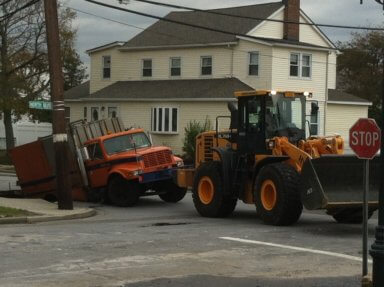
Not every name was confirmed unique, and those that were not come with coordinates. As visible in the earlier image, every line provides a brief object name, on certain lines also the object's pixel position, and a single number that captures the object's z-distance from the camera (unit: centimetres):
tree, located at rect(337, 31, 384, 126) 5672
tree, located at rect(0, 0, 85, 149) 4147
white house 3659
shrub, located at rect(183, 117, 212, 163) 3478
